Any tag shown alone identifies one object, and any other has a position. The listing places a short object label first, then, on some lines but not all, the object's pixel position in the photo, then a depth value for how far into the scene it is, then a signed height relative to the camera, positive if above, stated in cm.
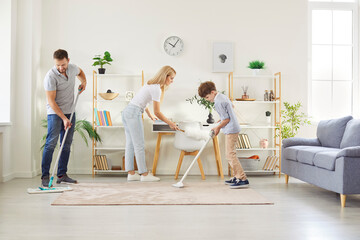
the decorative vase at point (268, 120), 489 -6
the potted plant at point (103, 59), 469 +69
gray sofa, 294 -37
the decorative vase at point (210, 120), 474 -6
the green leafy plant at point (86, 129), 454 -18
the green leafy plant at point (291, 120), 475 -6
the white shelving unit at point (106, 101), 478 +18
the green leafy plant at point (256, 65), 482 +65
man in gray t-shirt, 362 +10
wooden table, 462 -45
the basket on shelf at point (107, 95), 466 +25
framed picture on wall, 498 +78
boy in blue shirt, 366 -10
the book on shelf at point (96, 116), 459 -1
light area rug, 304 -71
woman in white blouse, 396 +3
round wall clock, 496 +93
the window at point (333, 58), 527 +81
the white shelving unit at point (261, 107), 491 +10
